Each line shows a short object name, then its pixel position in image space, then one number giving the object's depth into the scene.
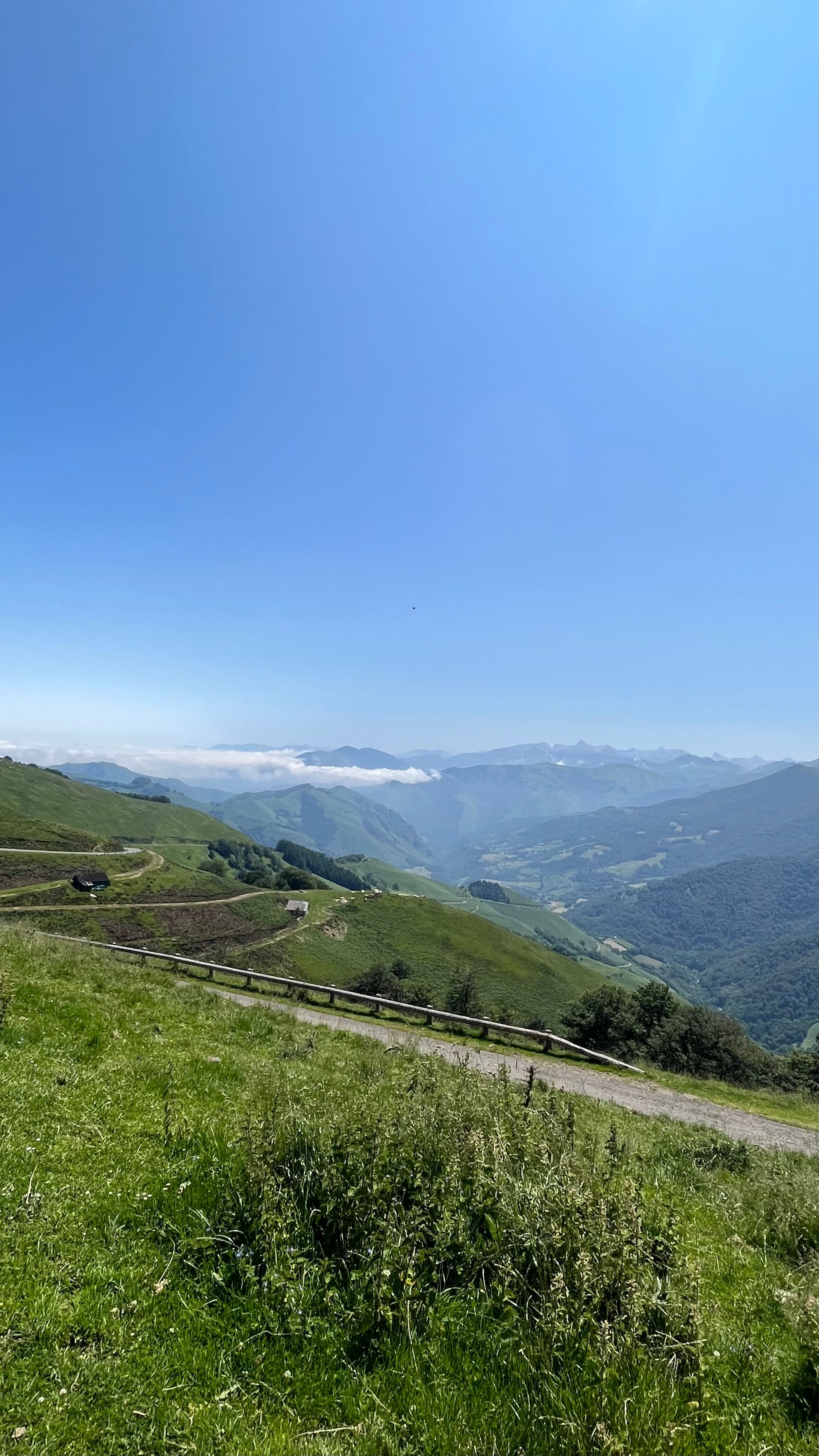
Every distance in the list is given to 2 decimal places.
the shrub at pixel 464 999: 57.47
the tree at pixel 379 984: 61.41
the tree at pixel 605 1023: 35.22
